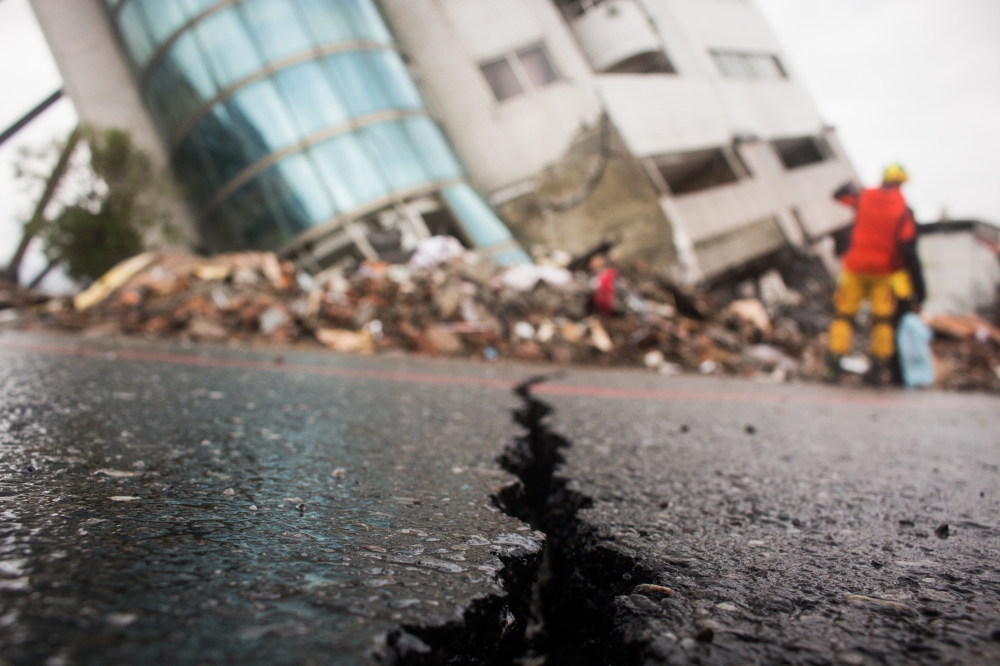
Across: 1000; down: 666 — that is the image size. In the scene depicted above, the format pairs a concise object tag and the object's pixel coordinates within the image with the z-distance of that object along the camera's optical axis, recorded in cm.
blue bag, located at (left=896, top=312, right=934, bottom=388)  441
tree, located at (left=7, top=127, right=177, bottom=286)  1003
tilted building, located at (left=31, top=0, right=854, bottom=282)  920
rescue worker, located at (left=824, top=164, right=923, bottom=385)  398
